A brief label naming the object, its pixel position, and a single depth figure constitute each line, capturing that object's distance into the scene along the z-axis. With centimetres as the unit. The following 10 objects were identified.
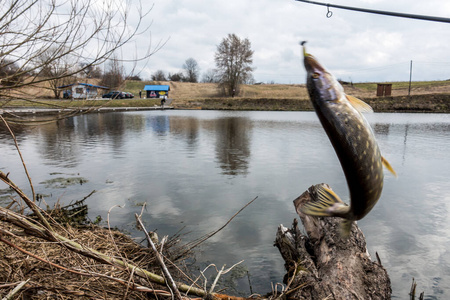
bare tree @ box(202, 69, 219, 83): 10838
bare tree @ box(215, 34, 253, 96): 6488
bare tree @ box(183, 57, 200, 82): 11488
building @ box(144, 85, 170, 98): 7312
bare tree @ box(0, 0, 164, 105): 505
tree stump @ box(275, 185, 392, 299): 381
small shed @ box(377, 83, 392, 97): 5167
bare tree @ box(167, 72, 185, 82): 11488
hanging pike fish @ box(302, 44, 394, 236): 189
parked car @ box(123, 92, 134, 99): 6934
